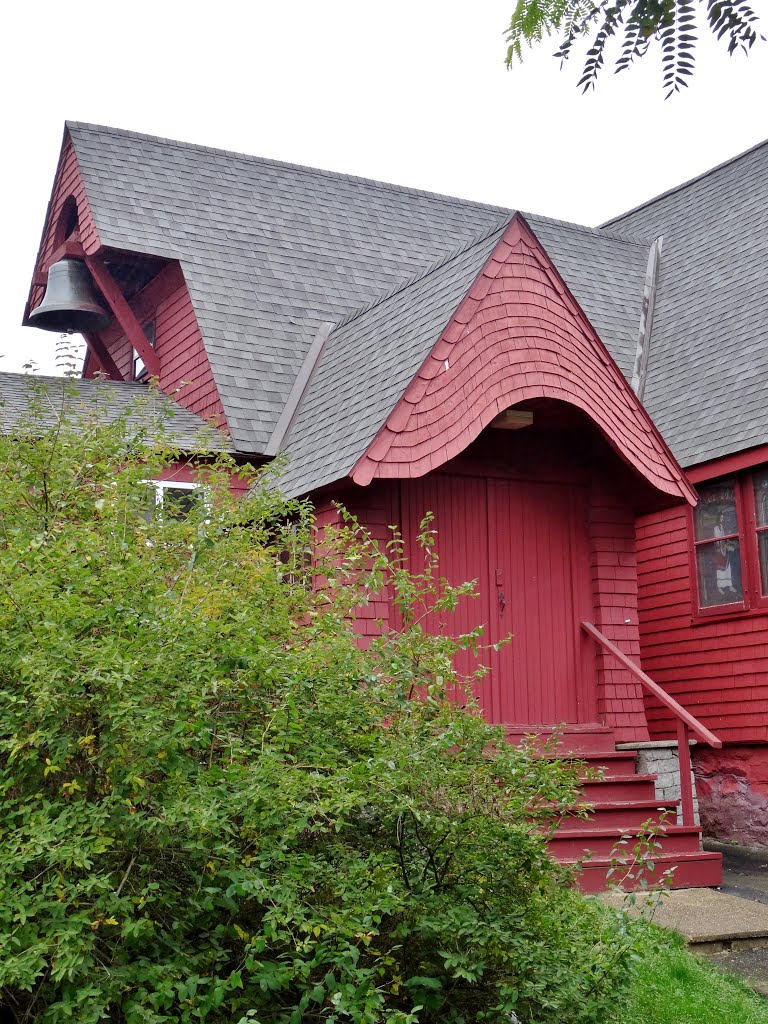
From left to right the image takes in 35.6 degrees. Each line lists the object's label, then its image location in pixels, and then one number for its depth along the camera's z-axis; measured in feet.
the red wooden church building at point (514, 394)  31.78
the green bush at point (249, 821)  13.85
